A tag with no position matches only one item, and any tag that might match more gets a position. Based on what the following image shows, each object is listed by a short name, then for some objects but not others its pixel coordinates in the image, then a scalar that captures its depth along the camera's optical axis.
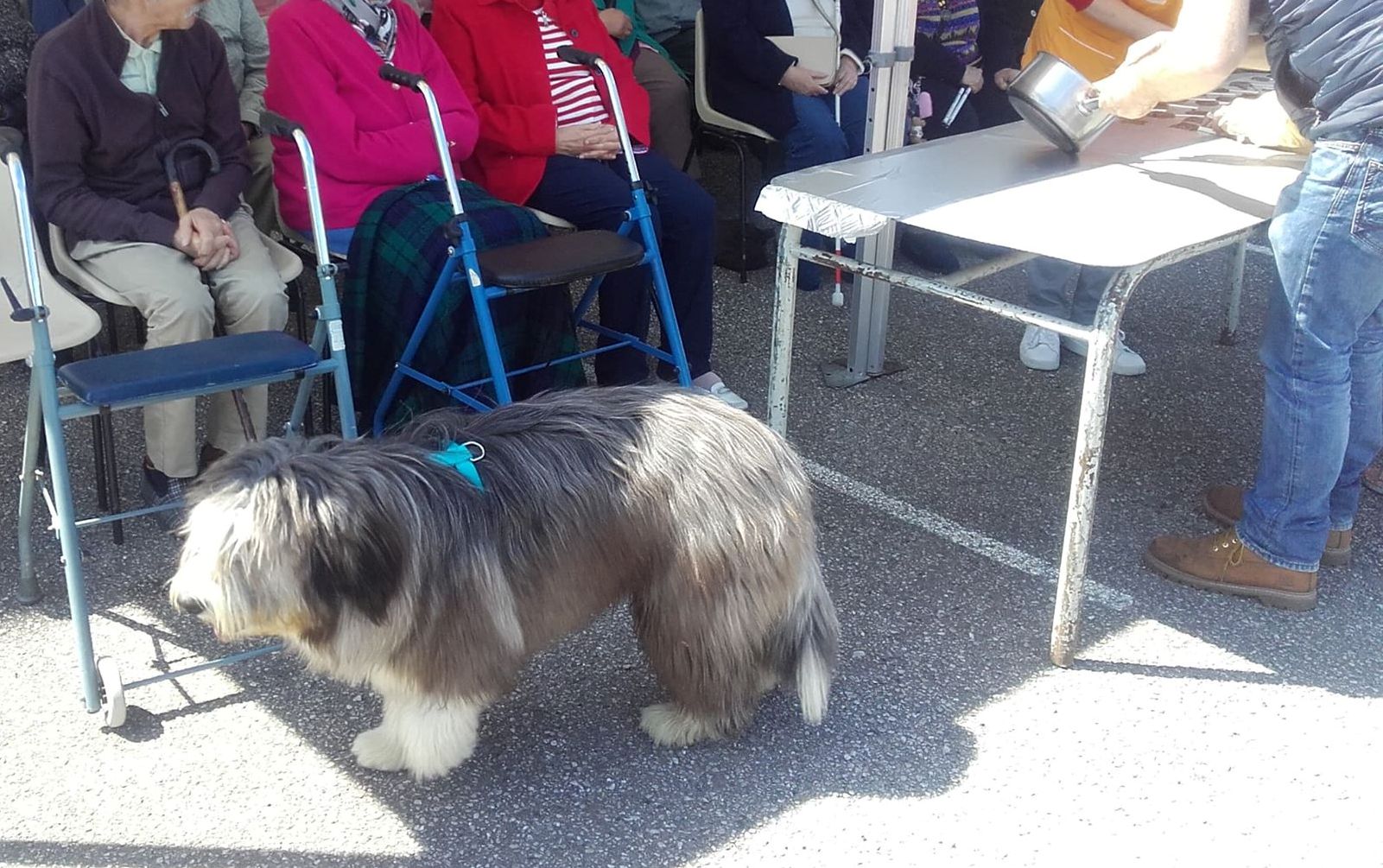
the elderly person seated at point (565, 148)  4.05
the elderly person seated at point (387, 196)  3.65
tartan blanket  3.64
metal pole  4.14
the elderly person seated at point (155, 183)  3.21
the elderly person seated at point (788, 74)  5.27
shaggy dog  2.06
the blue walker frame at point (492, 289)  3.39
